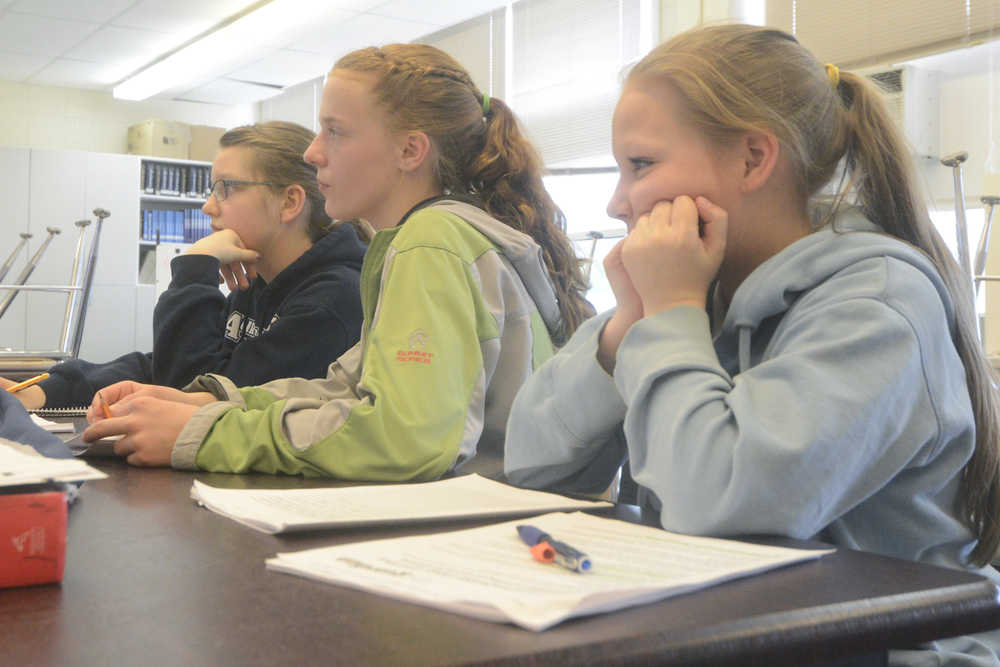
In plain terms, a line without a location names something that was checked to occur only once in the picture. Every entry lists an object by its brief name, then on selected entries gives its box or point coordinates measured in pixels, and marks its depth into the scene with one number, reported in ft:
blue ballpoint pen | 1.76
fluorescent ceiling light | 19.07
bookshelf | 23.90
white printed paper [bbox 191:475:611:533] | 2.31
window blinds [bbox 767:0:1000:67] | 12.26
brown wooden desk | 1.39
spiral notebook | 5.09
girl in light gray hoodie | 2.36
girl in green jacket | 3.56
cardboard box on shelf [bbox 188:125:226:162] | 24.88
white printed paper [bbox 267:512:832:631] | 1.54
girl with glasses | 5.29
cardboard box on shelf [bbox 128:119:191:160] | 24.40
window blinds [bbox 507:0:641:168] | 17.04
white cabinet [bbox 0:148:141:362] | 22.34
